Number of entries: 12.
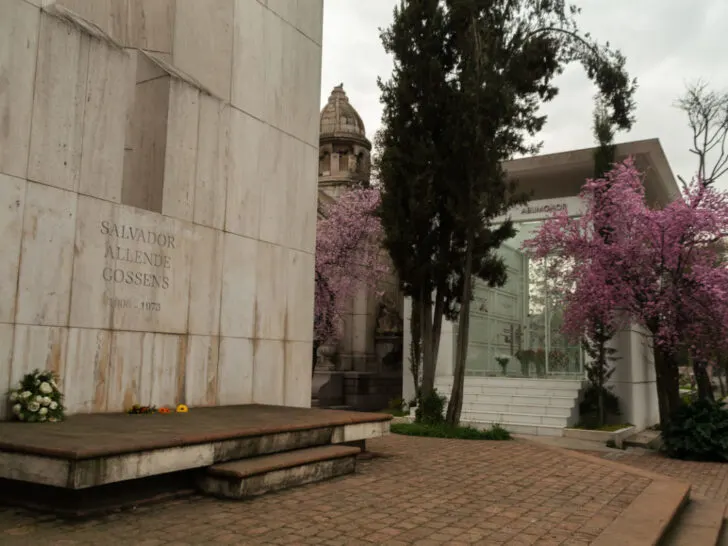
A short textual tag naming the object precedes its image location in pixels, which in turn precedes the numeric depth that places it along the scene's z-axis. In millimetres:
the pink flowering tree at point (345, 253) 21766
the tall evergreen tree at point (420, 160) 13086
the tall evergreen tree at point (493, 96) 12383
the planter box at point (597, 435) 14430
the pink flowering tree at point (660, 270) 12320
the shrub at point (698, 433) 12023
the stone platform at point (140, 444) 4551
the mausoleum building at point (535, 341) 16672
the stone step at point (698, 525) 5738
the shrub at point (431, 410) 13086
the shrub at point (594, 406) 16406
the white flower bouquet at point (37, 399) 6078
